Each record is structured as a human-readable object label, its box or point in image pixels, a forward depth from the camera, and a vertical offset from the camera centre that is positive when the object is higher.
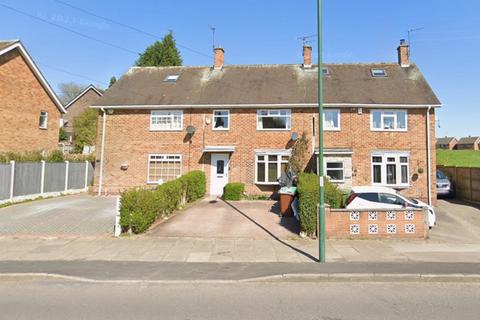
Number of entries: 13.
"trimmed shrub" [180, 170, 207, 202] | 14.29 -0.60
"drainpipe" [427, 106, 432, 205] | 16.19 +0.36
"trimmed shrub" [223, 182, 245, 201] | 15.57 -0.94
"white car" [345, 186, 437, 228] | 10.52 -0.85
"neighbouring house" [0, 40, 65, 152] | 18.84 +4.24
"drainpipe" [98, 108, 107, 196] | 18.20 +1.05
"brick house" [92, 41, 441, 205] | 16.77 +2.42
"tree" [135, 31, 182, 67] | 36.06 +13.39
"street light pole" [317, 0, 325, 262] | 7.19 +0.82
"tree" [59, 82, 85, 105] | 56.72 +14.74
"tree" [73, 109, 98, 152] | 32.19 +4.40
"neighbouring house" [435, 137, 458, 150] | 79.88 +8.56
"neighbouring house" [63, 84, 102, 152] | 40.25 +8.97
